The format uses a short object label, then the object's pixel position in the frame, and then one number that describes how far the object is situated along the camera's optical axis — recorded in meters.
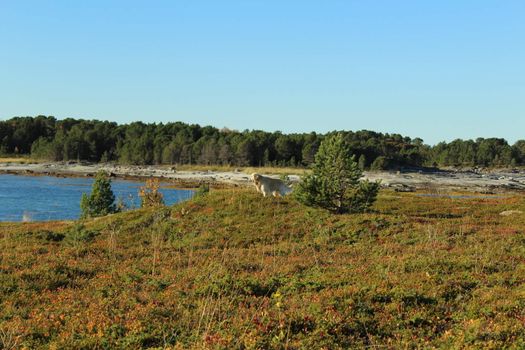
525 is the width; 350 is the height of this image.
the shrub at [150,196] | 39.09
